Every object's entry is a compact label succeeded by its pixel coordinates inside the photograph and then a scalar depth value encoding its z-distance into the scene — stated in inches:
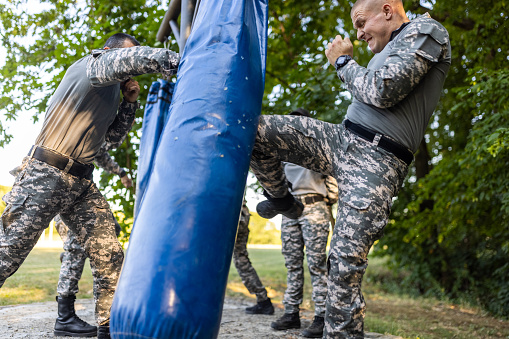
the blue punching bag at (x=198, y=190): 68.9
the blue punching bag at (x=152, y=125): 88.4
